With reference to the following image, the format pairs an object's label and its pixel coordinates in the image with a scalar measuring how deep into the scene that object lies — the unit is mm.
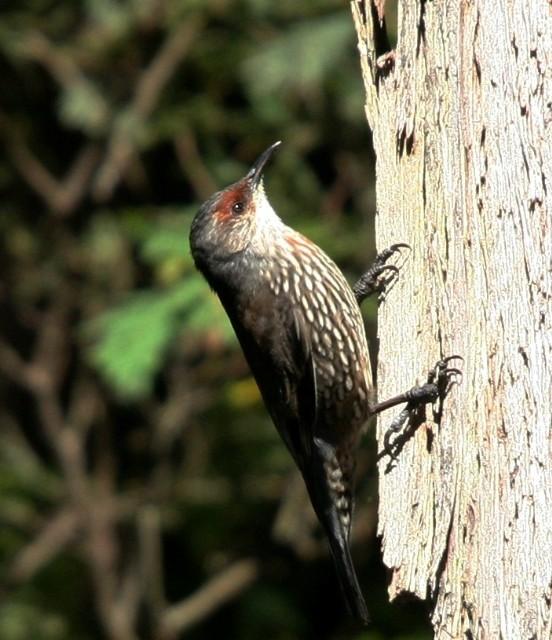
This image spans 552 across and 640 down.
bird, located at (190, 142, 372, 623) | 8414
